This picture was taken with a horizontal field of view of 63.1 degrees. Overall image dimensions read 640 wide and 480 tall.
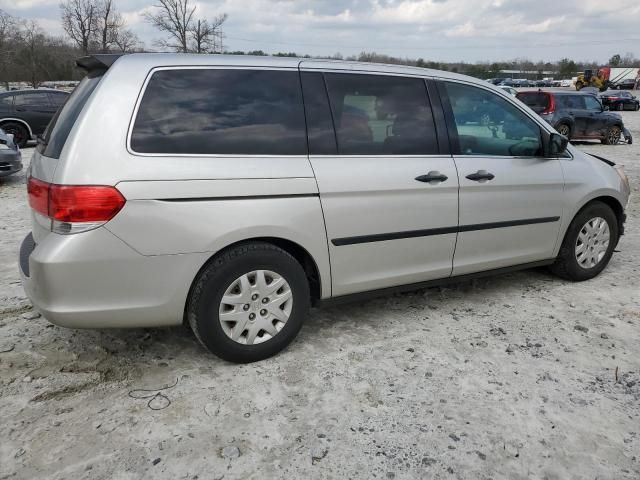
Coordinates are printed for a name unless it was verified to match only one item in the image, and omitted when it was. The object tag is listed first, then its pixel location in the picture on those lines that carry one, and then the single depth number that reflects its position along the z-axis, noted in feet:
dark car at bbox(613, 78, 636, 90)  196.45
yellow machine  146.92
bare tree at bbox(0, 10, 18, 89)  99.96
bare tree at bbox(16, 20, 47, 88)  112.37
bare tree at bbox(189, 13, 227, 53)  112.06
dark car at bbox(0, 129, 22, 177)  29.58
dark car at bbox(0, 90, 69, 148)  45.29
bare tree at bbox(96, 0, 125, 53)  117.38
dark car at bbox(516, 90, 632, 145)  50.75
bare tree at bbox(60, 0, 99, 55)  116.47
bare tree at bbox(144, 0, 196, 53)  110.93
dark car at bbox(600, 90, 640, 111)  107.65
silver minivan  8.77
